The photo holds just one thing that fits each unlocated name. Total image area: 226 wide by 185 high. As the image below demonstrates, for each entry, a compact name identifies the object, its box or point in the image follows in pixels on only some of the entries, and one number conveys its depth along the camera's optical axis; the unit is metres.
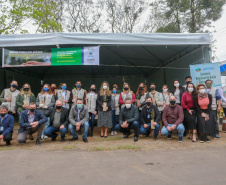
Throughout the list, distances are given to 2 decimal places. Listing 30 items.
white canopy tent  6.66
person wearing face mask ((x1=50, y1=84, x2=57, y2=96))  7.23
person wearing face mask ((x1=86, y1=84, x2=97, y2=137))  6.33
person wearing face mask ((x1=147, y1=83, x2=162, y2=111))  6.33
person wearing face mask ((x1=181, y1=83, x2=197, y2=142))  5.57
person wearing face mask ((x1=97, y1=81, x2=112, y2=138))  6.11
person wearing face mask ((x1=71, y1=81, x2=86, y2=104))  6.67
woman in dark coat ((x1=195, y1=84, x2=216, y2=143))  5.48
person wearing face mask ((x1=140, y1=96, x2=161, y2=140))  5.75
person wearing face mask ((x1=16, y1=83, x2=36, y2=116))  6.09
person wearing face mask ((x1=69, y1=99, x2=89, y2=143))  5.64
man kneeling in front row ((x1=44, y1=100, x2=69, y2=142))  5.60
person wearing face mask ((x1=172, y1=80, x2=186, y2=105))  6.26
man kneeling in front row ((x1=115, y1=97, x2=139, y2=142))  5.77
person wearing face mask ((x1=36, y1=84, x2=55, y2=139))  6.06
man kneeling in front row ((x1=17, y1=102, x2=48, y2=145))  5.32
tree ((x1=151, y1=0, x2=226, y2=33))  15.52
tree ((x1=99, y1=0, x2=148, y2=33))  20.16
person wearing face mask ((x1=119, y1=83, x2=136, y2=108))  6.45
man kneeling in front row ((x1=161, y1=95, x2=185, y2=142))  5.50
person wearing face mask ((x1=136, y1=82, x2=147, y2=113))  6.43
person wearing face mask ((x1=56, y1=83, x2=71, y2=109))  6.56
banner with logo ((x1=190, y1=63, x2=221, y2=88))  6.25
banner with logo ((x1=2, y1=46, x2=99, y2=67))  6.86
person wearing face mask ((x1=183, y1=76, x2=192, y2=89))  6.39
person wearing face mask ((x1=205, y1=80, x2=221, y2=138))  5.91
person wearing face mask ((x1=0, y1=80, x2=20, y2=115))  6.29
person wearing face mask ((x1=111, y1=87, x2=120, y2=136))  6.49
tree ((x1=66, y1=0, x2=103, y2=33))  20.02
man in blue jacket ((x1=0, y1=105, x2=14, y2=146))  5.20
